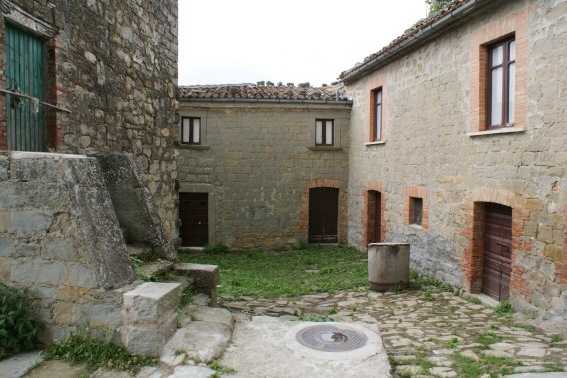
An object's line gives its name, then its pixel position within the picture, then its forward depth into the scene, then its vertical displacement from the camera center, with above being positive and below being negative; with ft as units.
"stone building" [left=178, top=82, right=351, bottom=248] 47.52 +1.01
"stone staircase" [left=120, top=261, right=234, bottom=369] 11.02 -3.98
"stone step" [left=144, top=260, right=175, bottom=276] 14.15 -2.87
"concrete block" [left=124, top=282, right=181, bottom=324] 11.02 -3.09
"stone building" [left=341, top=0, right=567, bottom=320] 20.76 +1.64
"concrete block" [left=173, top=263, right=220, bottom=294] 15.90 -3.42
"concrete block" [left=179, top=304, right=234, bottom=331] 13.35 -4.12
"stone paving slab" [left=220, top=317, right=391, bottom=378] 11.11 -4.59
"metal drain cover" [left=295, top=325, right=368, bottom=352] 12.92 -4.69
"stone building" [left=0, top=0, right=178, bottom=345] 11.26 +1.12
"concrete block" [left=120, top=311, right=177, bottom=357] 11.01 -3.85
